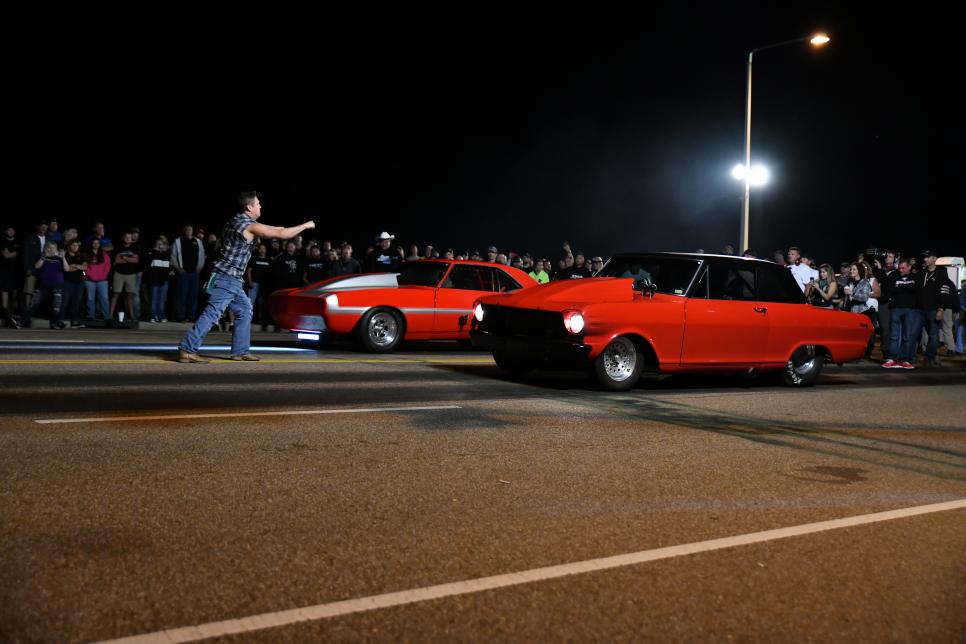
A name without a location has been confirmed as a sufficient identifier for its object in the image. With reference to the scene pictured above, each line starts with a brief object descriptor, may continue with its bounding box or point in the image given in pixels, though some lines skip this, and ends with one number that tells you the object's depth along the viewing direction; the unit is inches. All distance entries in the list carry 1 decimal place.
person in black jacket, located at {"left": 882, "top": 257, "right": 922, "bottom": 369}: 682.8
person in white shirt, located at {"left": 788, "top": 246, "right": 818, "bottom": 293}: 768.3
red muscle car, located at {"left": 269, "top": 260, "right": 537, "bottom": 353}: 577.0
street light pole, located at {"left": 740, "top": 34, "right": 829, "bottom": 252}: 981.2
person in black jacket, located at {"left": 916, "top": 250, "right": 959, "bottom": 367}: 674.2
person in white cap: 768.9
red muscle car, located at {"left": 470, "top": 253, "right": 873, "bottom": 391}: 433.7
